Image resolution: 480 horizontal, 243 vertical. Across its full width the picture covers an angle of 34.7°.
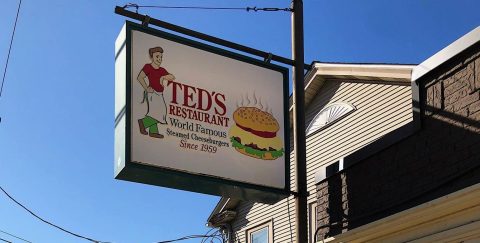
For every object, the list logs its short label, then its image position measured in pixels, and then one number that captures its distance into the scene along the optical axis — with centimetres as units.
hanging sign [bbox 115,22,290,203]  915
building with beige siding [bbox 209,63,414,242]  1448
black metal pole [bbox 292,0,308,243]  935
